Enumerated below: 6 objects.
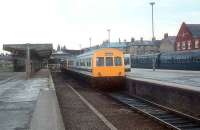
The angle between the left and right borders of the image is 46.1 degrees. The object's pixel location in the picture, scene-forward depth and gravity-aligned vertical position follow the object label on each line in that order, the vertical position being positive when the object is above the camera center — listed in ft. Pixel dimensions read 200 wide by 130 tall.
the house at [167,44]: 183.71 +14.79
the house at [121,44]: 219.55 +18.56
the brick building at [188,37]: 138.12 +15.20
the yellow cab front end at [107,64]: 47.09 -0.29
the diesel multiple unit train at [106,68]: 46.84 -1.06
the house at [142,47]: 227.60 +14.79
